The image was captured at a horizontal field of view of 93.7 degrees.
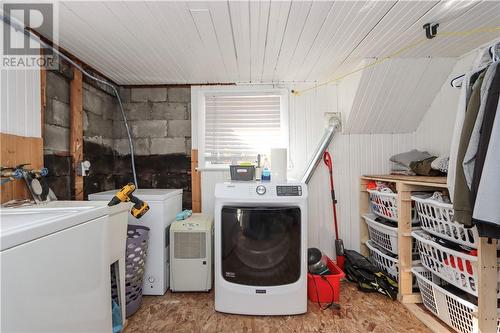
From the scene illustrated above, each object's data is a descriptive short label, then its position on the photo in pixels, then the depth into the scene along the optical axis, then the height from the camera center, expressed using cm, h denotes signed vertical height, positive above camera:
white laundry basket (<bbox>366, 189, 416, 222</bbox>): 200 -36
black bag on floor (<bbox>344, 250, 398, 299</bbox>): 200 -101
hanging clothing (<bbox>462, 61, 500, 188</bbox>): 117 +16
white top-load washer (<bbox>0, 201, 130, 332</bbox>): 73 -38
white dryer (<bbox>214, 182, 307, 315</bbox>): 176 -64
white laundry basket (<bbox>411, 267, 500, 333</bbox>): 143 -94
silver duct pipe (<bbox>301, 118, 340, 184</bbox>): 248 +18
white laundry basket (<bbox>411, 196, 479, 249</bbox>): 141 -40
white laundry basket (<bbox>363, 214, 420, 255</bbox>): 203 -64
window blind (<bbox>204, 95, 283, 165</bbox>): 265 +46
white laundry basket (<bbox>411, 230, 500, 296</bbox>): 140 -65
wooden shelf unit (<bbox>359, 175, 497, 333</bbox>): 132 -63
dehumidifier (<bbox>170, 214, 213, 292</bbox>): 205 -78
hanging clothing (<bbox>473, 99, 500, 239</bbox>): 107 -10
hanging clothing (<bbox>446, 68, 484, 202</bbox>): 131 +27
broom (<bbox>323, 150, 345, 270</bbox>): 240 -68
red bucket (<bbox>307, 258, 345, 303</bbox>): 190 -99
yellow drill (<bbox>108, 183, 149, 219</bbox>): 147 -20
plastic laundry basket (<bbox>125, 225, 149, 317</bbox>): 178 -75
